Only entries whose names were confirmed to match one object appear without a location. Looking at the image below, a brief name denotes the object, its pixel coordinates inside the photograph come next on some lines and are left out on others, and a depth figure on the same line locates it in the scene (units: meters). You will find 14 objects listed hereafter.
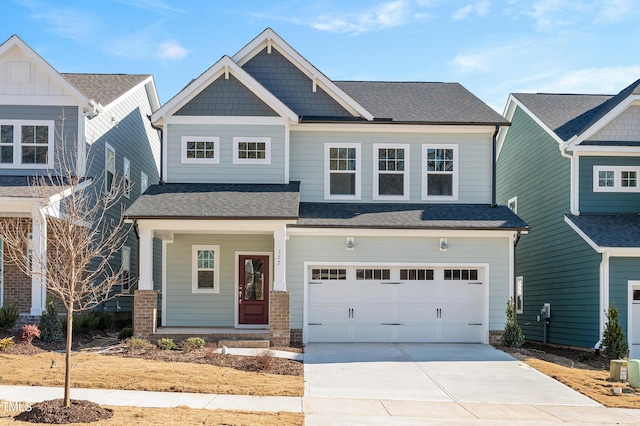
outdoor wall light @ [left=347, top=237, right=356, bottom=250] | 19.69
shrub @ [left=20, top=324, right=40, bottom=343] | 16.68
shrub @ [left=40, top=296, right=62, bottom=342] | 17.33
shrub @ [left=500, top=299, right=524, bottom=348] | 19.17
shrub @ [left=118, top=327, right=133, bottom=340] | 18.66
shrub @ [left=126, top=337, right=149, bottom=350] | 16.71
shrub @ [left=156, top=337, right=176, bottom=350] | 16.94
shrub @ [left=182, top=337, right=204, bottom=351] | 16.86
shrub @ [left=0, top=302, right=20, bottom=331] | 17.59
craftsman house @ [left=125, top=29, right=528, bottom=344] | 19.44
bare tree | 10.67
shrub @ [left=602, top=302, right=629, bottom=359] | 18.42
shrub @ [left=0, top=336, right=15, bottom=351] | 15.87
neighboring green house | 19.42
